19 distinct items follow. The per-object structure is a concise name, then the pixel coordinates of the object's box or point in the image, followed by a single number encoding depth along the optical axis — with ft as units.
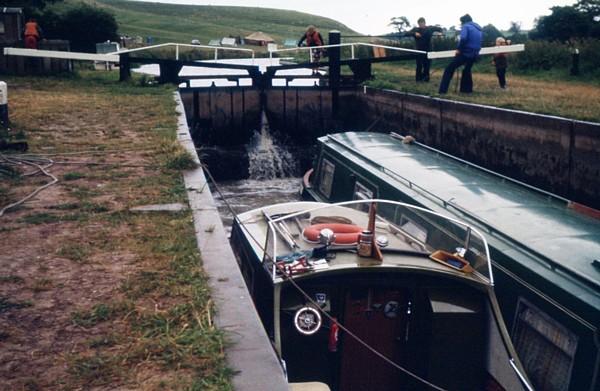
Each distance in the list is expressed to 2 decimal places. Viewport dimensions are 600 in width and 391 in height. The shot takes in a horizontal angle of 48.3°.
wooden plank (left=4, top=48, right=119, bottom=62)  65.51
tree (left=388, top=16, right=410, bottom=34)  240.77
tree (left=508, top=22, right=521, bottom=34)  339.38
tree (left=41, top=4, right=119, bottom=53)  115.75
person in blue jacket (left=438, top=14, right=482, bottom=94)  48.29
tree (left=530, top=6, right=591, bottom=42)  165.37
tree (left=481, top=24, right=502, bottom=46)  273.56
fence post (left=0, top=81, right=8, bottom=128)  34.86
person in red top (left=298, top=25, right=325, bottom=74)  65.69
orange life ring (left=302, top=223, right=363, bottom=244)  17.34
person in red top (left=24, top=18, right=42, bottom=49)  73.51
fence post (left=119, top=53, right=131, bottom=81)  66.03
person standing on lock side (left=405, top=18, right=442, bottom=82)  66.13
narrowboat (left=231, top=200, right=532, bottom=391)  16.33
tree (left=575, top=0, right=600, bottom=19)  173.27
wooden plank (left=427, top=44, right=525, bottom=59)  55.11
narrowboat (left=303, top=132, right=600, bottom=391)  15.78
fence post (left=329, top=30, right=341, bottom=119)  63.00
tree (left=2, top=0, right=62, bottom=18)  102.39
